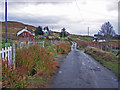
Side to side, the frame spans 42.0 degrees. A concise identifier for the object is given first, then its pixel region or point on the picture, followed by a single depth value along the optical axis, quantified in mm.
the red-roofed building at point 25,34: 56125
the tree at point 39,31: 67812
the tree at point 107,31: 30047
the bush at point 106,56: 15433
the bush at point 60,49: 24758
